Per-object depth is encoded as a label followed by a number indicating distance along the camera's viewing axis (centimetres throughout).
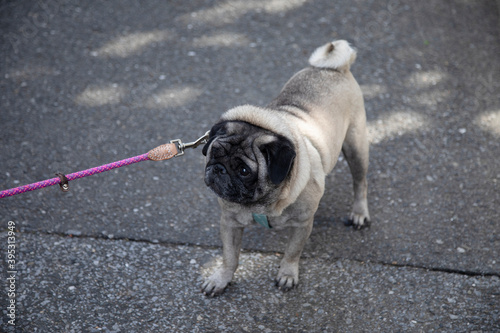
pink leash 252
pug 249
